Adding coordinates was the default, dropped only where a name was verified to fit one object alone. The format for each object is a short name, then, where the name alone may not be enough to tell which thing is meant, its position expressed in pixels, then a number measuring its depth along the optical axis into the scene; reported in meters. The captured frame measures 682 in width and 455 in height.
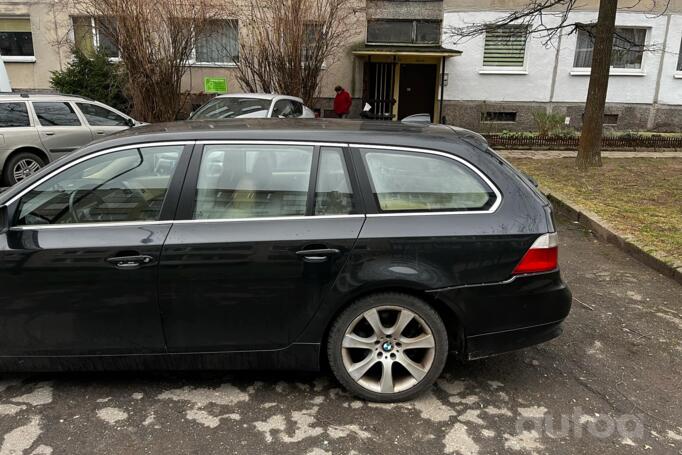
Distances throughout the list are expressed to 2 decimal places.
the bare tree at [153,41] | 13.77
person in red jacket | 16.09
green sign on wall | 15.94
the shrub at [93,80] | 15.57
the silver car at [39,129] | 9.28
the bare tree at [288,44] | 14.57
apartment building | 17.20
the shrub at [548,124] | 15.33
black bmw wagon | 2.98
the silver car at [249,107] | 10.13
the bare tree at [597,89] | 9.77
